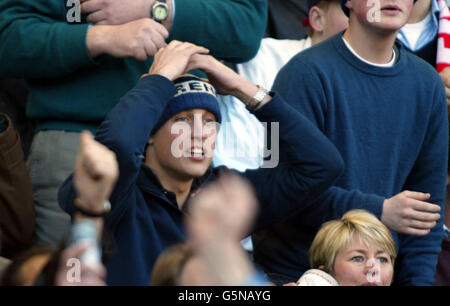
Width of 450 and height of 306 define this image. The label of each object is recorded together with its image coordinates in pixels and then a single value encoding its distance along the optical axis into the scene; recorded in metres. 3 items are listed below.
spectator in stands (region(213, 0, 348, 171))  8.01
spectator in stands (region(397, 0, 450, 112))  8.76
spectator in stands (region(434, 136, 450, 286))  7.80
